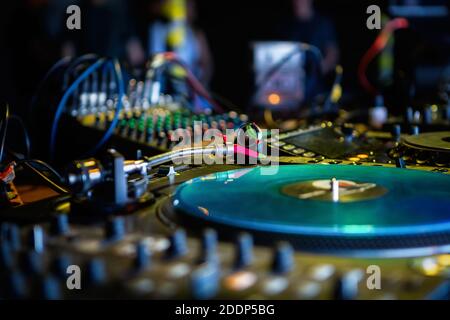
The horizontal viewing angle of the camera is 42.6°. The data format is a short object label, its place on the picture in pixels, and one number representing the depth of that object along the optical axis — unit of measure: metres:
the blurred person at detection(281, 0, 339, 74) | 5.24
